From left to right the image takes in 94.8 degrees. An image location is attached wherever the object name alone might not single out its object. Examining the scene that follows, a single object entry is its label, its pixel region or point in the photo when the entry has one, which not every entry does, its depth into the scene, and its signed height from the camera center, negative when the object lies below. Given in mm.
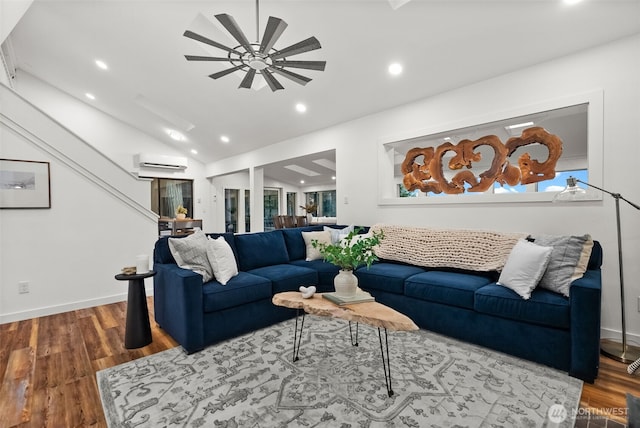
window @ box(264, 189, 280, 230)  10789 +246
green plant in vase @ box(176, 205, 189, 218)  7141 +2
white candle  2627 -457
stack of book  2064 -632
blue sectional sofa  2006 -788
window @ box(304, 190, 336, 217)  11467 +397
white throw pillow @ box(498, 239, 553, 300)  2260 -470
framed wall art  3189 +336
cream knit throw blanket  2873 -409
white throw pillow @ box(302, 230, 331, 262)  3898 -389
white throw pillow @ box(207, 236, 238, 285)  2725 -465
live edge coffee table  1733 -655
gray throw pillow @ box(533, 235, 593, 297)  2195 -417
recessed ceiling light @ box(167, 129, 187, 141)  6879 +1859
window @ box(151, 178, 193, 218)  7730 +465
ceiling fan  2088 +1302
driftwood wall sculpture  3000 +515
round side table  2535 -910
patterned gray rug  1623 -1142
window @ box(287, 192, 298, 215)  11438 +332
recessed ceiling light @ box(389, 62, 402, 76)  3388 +1662
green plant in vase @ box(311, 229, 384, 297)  2189 -369
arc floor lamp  2236 -968
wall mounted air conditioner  7176 +1301
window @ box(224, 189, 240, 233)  9000 +65
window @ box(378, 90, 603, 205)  2705 +718
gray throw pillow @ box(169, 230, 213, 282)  2648 -384
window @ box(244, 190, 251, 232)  8612 -3
